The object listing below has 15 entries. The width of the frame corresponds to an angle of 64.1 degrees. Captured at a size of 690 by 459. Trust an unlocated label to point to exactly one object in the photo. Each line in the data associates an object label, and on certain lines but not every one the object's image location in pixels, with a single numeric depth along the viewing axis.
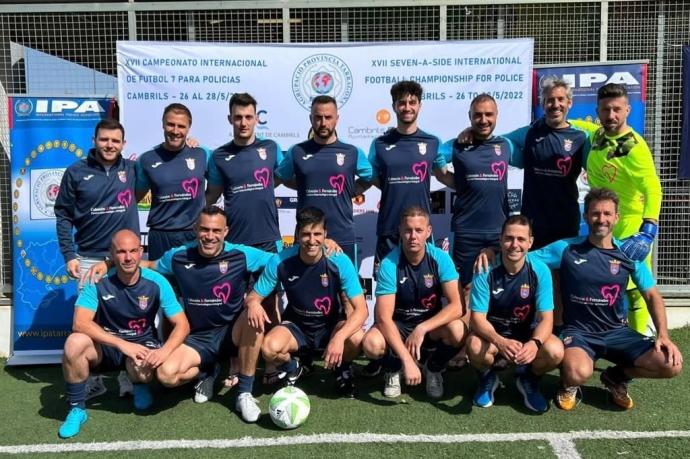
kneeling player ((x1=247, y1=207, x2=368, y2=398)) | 3.65
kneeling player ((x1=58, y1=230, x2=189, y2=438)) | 3.46
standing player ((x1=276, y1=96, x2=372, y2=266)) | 4.08
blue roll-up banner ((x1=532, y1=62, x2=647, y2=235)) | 4.94
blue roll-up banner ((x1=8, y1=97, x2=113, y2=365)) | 4.82
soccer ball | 3.24
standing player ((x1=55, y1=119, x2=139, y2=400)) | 4.03
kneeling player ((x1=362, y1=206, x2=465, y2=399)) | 3.68
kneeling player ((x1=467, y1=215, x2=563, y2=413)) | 3.50
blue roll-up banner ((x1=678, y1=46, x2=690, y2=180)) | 5.04
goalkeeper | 3.66
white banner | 4.89
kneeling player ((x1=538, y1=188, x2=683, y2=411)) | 3.49
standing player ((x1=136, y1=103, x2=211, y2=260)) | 4.08
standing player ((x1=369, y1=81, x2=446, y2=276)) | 4.13
